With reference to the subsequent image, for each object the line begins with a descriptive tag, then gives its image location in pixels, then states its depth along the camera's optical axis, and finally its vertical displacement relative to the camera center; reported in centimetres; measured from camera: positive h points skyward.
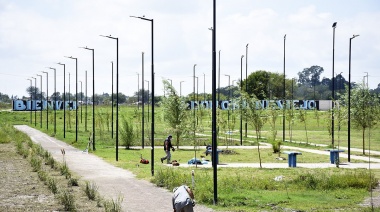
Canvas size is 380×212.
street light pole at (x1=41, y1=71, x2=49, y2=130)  8091 +288
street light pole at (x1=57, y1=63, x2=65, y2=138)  6582 +289
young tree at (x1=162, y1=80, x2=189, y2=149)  4966 -102
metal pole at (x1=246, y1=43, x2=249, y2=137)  5906 +451
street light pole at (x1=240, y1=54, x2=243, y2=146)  5938 +392
